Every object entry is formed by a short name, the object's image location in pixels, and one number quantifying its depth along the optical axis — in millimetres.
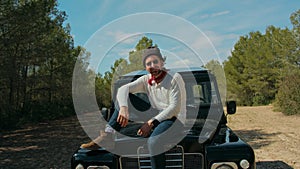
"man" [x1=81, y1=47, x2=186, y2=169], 2986
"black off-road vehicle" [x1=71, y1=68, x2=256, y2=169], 3105
